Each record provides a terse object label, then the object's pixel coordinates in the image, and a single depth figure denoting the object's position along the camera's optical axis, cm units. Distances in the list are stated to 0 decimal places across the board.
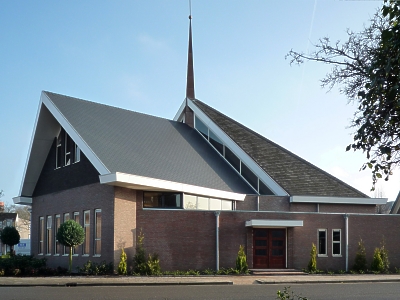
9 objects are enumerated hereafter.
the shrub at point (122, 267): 2474
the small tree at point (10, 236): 3350
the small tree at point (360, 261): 2896
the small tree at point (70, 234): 2470
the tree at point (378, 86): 683
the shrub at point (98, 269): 2491
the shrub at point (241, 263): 2673
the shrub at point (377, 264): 2881
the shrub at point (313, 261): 2810
